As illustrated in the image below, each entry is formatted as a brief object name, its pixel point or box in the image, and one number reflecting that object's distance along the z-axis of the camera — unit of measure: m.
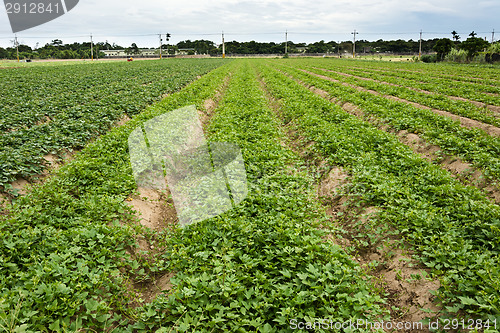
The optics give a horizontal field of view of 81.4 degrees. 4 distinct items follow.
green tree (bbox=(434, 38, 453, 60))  55.12
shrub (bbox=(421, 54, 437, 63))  56.65
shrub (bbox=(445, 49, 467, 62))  48.00
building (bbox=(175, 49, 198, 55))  113.30
